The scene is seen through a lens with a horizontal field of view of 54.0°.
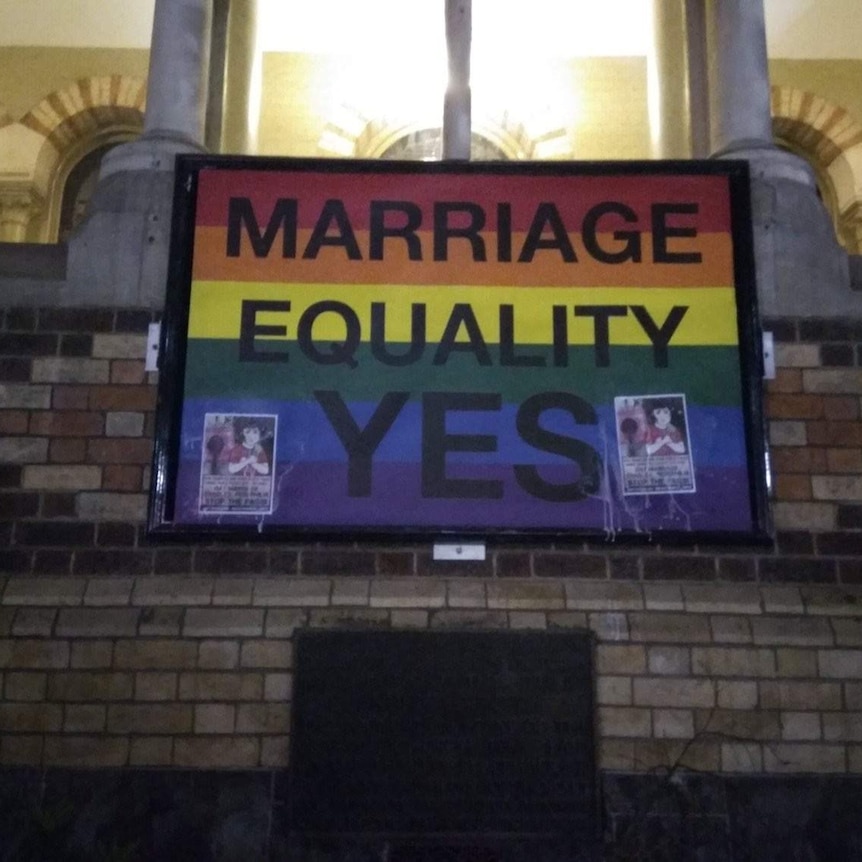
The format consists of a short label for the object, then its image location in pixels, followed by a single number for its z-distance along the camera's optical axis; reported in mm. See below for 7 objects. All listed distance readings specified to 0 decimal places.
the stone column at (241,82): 5195
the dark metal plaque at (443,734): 3697
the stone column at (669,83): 5145
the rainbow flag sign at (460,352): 4012
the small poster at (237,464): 4004
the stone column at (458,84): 4684
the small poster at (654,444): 4035
